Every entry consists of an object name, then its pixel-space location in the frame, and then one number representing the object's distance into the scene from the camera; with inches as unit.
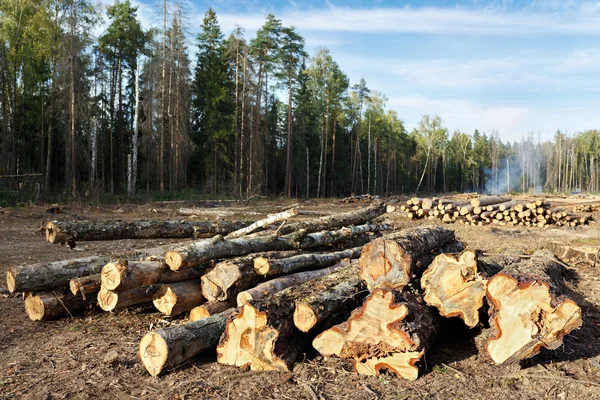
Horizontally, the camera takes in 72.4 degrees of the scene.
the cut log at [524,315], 135.0
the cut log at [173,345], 147.1
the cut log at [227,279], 204.2
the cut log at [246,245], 201.0
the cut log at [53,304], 207.3
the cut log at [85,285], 206.5
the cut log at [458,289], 159.9
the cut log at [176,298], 203.2
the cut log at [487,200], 605.6
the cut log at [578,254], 323.3
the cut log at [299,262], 216.7
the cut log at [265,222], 261.7
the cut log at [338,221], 311.6
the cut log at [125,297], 202.8
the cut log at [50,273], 200.7
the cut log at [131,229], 248.2
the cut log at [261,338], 149.9
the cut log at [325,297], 155.2
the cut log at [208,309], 193.0
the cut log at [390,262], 168.6
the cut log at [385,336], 141.1
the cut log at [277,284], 191.9
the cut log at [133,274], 191.9
